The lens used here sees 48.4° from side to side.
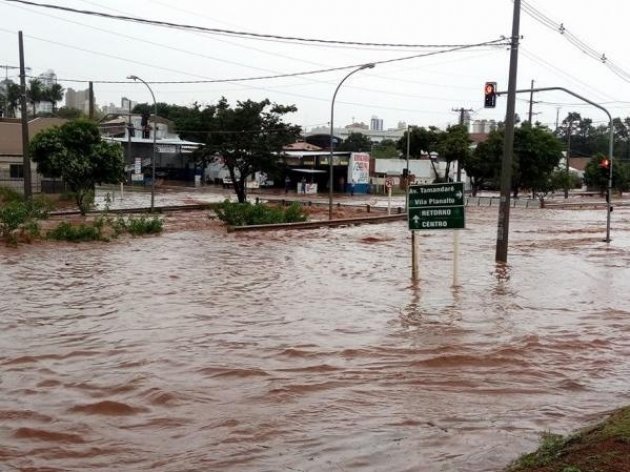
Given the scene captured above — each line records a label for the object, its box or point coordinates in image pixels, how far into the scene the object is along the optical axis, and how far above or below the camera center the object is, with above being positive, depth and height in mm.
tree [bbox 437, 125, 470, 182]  69188 +3040
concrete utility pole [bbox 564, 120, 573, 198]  77831 -506
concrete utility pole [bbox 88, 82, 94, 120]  50938 +5441
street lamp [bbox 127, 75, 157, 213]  40297 +5373
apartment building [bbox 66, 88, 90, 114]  157800 +16650
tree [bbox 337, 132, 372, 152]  106562 +4771
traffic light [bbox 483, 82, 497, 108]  20281 +2379
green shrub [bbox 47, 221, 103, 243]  23500 -2140
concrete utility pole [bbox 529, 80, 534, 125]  67575 +7068
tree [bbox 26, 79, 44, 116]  96719 +10882
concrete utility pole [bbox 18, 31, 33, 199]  34875 +1994
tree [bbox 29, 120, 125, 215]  38375 +854
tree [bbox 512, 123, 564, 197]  65062 +2068
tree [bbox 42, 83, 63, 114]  102238 +11152
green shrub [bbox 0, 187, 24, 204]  37556 -1472
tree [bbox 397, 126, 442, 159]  78000 +3967
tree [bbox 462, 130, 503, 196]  68125 +1606
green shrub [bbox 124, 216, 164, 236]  27047 -2162
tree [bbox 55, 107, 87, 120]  102000 +8585
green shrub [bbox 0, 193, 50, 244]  21953 -1765
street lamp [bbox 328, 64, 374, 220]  36281 +3577
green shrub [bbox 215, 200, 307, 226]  31953 -1913
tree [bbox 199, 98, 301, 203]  47625 +2388
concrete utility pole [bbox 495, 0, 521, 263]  19656 +1254
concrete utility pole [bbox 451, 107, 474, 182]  84281 +7786
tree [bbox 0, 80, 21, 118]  94750 +9928
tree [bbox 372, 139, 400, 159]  94175 +3124
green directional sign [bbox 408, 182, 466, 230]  14266 -640
